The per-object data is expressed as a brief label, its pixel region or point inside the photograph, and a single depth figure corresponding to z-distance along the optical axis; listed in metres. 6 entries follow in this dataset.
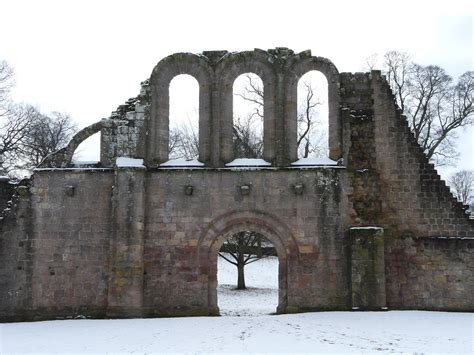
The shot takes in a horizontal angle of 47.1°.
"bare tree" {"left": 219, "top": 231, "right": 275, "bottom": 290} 25.44
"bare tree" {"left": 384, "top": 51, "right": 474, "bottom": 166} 27.59
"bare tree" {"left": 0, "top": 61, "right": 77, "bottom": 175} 32.75
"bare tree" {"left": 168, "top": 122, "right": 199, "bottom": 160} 34.31
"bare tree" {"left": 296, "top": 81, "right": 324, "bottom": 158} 27.83
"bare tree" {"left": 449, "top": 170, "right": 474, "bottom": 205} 63.50
